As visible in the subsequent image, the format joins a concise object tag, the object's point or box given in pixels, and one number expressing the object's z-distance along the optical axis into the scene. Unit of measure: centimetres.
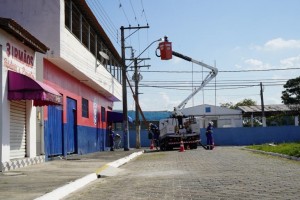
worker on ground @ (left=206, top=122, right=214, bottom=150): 2768
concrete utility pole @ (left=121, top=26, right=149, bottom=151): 3002
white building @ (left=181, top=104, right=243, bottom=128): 5909
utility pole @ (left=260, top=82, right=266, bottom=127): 5503
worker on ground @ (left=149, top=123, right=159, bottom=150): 3474
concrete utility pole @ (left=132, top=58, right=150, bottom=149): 3737
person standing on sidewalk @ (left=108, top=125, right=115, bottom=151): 3197
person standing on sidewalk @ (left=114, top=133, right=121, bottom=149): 3629
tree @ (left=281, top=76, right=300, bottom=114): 5419
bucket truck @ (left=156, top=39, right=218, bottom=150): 2973
